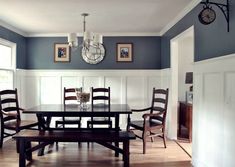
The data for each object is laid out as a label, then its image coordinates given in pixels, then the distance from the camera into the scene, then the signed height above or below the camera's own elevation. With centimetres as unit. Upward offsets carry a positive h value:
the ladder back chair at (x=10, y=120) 422 -60
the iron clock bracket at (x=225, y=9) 264 +78
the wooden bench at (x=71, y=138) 336 -71
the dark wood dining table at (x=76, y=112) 355 -38
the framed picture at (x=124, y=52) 612 +77
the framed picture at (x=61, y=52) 614 +77
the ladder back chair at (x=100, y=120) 444 -65
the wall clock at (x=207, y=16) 270 +72
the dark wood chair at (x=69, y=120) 440 -65
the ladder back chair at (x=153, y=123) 413 -66
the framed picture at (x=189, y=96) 492 -24
